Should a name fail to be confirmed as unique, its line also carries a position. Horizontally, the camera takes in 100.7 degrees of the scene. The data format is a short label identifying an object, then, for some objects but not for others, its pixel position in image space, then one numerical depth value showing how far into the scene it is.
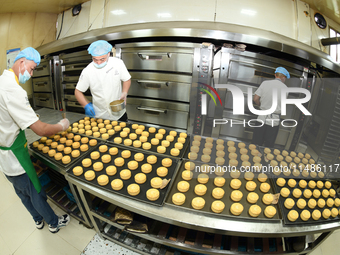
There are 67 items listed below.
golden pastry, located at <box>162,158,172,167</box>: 1.05
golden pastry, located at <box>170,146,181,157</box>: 1.17
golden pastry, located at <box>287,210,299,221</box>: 0.78
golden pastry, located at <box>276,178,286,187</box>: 0.98
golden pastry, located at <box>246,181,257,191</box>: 0.92
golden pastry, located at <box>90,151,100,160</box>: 1.13
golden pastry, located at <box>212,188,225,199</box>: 0.86
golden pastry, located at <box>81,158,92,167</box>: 1.06
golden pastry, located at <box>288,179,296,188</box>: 0.99
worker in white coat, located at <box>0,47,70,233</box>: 1.02
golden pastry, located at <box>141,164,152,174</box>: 1.01
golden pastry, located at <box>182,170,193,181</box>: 0.97
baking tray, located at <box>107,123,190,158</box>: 1.21
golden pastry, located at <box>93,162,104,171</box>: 1.02
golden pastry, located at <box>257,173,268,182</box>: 0.99
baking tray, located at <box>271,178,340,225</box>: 0.78
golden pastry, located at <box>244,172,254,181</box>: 0.99
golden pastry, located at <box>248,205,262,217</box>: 0.77
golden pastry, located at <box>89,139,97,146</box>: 1.32
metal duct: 2.00
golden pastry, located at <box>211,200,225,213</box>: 0.78
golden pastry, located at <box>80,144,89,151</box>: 1.25
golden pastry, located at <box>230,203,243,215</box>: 0.77
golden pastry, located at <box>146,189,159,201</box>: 0.82
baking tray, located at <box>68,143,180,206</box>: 0.85
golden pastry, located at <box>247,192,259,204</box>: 0.84
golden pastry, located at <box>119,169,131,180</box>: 0.96
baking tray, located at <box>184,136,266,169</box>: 1.15
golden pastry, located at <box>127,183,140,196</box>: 0.86
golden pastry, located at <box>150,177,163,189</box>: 0.89
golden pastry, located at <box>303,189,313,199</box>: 0.94
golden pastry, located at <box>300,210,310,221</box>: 0.80
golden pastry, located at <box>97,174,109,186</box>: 0.92
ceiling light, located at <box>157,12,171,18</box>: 2.40
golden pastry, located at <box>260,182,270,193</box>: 0.91
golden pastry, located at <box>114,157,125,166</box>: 1.07
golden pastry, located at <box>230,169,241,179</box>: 0.98
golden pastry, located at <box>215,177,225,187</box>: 0.93
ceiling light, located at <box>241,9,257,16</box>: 2.18
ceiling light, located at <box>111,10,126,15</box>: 2.66
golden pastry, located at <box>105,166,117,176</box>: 0.99
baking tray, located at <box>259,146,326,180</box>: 1.05
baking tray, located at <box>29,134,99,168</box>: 1.10
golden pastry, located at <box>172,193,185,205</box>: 0.82
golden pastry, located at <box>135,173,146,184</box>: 0.93
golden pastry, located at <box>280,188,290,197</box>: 0.91
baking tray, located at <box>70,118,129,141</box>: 1.40
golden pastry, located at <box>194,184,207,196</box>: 0.87
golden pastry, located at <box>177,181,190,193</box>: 0.89
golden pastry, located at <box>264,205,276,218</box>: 0.77
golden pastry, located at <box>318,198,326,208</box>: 0.91
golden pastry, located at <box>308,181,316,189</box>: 1.01
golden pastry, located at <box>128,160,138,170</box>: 1.04
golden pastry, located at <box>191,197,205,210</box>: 0.80
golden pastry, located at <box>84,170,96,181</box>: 0.96
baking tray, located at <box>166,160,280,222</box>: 0.78
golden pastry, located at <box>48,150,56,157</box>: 1.19
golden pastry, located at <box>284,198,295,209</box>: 0.84
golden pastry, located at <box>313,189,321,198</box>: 0.97
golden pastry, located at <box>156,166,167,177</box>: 0.98
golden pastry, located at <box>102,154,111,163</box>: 1.09
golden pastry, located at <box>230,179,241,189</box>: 0.92
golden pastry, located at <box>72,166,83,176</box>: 0.99
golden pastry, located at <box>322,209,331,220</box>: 0.86
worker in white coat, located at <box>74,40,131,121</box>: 1.81
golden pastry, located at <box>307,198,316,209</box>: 0.89
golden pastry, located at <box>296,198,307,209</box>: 0.86
